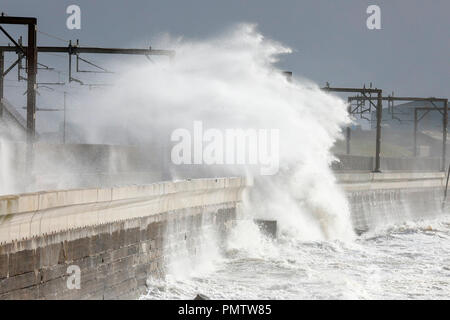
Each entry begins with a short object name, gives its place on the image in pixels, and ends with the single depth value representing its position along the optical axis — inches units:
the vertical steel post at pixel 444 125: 2453.0
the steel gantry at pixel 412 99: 2021.4
